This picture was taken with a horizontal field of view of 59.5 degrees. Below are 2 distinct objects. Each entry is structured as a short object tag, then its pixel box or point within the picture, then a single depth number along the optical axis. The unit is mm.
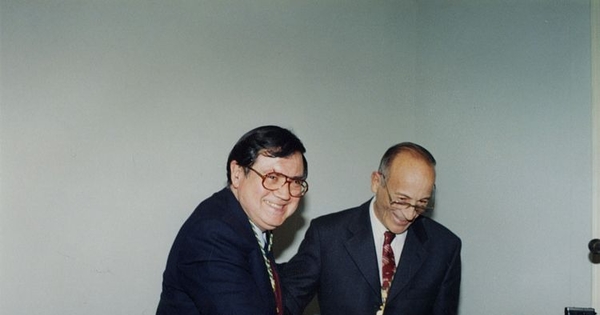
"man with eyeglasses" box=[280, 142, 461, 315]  2012
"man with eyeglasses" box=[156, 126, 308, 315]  1438
